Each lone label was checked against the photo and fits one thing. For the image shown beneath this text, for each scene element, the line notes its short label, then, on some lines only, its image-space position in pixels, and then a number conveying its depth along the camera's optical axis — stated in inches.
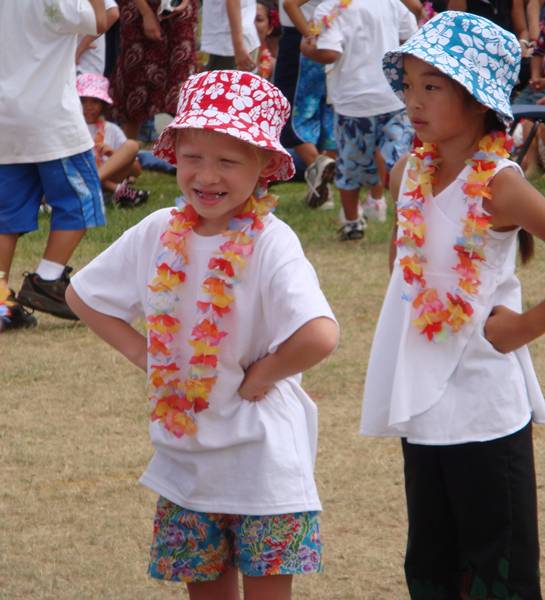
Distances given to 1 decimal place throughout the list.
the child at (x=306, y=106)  706.2
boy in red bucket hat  218.7
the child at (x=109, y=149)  719.7
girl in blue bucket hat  236.1
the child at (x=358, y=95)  633.0
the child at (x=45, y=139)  479.5
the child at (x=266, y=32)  866.8
